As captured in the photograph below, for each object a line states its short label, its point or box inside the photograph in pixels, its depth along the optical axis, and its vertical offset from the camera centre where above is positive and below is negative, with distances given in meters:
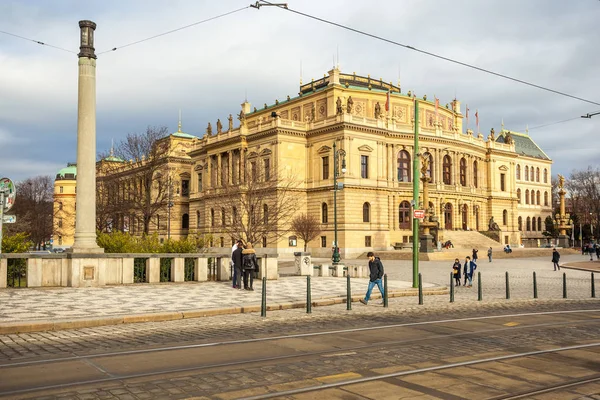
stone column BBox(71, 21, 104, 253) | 21.48 +2.94
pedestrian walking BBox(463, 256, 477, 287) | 26.06 -1.96
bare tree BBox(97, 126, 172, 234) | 50.16 +4.49
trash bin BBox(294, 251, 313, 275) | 30.86 -1.84
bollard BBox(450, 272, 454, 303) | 18.96 -2.19
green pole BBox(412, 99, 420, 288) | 21.62 +0.20
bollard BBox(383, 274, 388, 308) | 17.50 -2.07
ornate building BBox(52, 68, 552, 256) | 62.69 +7.80
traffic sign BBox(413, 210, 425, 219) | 21.12 +0.59
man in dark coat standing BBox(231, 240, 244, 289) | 21.69 -1.22
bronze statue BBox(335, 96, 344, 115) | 63.42 +13.95
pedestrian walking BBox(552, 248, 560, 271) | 38.12 -1.94
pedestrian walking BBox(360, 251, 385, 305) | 17.91 -1.34
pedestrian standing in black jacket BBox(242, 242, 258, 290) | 21.16 -1.22
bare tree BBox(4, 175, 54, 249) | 70.34 +3.79
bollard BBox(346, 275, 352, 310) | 16.53 -2.00
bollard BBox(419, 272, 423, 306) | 18.00 -2.12
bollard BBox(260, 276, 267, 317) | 14.86 -1.96
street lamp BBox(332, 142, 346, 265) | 36.88 -1.47
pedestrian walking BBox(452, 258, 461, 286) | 25.60 -1.87
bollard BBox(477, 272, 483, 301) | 19.33 -2.14
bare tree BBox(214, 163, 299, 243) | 48.14 +3.57
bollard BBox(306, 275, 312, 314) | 15.50 -2.07
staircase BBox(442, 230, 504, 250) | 65.27 -1.36
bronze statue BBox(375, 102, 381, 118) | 66.94 +14.02
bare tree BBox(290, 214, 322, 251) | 57.94 +0.23
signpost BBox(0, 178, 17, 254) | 18.33 +1.18
